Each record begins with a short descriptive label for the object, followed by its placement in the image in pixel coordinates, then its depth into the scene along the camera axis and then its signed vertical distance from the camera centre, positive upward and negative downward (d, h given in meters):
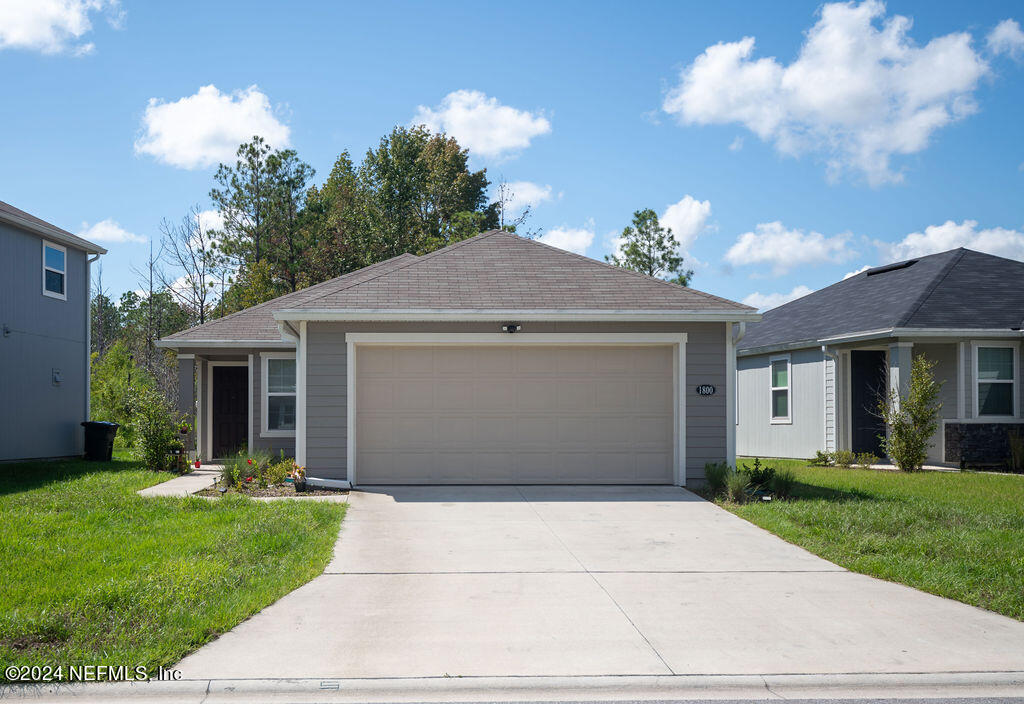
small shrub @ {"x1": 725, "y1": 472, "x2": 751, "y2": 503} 11.20 -1.71
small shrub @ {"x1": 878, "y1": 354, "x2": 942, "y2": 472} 14.90 -0.99
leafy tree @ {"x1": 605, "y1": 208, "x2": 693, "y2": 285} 31.39 +4.57
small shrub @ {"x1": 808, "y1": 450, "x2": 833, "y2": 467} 17.14 -2.00
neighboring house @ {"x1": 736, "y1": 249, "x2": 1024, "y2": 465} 15.91 +0.20
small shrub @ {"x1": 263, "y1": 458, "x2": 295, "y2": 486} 12.25 -1.69
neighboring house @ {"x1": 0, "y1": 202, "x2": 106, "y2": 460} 15.59 +0.53
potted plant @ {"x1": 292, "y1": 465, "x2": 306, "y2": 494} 11.74 -1.70
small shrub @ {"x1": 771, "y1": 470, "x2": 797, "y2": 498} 11.59 -1.74
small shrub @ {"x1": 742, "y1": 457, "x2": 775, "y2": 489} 11.88 -1.65
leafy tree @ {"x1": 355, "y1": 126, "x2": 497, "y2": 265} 34.06 +7.93
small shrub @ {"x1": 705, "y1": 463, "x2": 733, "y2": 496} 11.71 -1.65
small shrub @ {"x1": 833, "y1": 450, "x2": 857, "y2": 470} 16.75 -1.93
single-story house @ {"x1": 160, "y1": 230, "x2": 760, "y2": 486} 12.30 -0.30
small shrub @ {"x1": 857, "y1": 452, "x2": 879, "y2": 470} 16.63 -1.94
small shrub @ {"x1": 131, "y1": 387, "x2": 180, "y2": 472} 14.77 -1.25
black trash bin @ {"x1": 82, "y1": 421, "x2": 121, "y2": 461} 16.80 -1.63
